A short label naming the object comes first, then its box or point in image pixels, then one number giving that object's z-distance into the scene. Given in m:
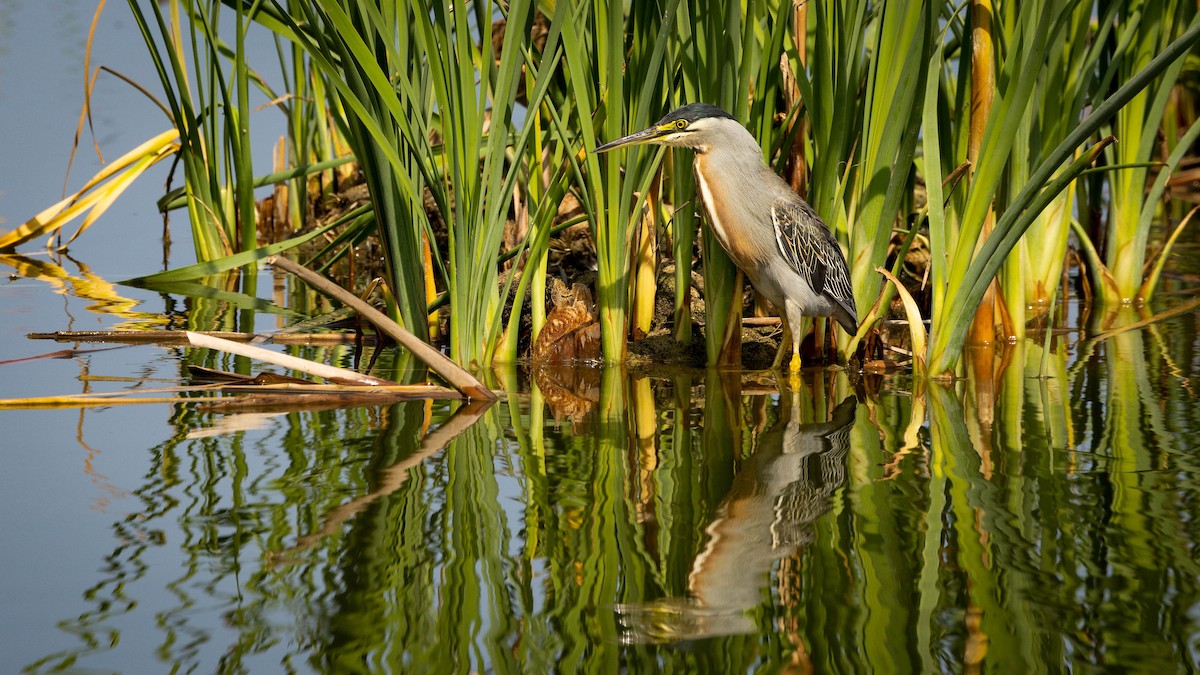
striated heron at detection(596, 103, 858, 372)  9.57
